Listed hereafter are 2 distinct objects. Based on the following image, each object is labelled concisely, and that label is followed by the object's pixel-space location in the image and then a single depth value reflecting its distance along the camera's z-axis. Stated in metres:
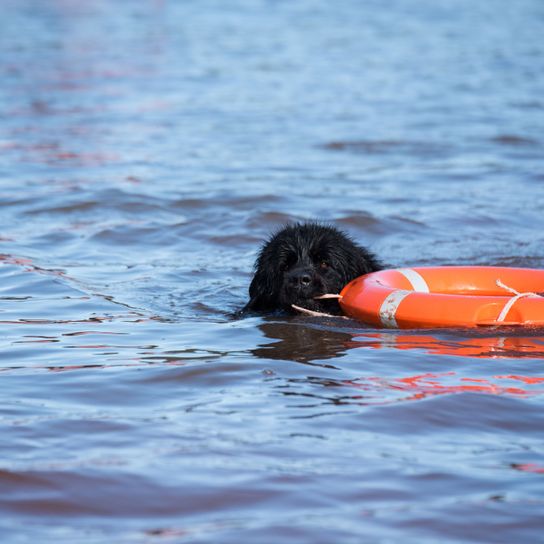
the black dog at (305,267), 13.22
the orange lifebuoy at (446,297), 12.06
